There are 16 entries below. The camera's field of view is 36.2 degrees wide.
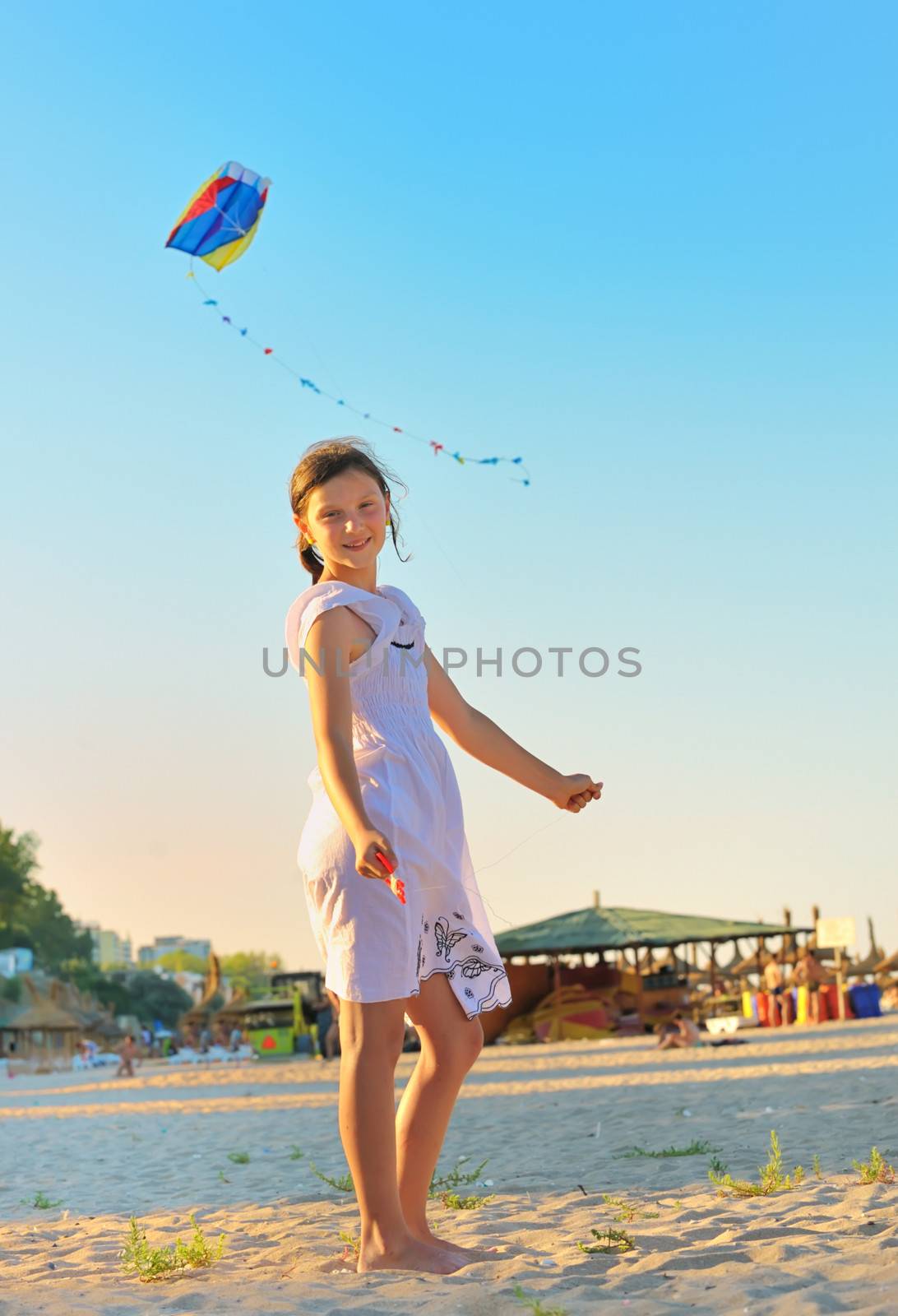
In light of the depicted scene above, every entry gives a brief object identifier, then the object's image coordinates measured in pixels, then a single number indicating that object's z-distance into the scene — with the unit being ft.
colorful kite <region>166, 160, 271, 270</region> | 31.65
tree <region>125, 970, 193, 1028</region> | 270.87
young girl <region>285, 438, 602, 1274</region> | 9.61
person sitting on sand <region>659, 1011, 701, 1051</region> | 60.13
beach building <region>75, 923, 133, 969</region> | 364.83
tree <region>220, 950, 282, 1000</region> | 439.22
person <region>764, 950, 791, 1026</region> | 75.51
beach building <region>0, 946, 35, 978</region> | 237.04
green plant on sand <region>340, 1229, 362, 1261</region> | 10.86
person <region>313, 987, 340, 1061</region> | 77.30
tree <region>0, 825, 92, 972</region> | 233.96
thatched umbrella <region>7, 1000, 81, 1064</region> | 136.36
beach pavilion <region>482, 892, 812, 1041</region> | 76.95
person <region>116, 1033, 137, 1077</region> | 87.86
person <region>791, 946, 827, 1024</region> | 73.41
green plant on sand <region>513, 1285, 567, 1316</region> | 7.83
